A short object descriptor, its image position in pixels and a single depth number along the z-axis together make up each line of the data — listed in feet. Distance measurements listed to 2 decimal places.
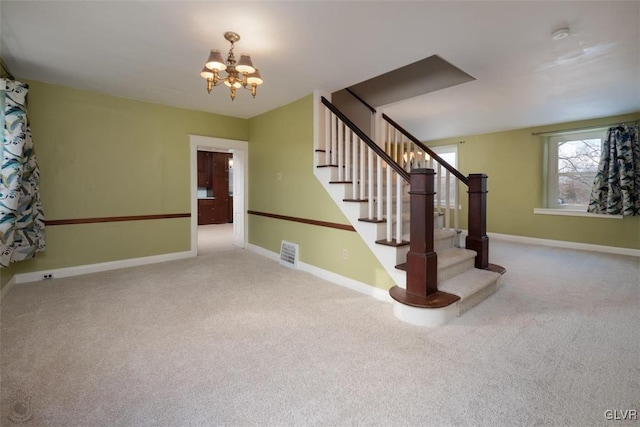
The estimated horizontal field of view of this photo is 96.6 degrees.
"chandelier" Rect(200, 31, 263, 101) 7.18
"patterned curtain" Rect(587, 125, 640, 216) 14.53
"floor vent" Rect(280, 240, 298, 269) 13.42
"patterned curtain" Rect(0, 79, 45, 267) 8.64
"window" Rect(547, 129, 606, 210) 16.58
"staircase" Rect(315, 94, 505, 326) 8.01
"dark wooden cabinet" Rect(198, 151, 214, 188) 28.45
